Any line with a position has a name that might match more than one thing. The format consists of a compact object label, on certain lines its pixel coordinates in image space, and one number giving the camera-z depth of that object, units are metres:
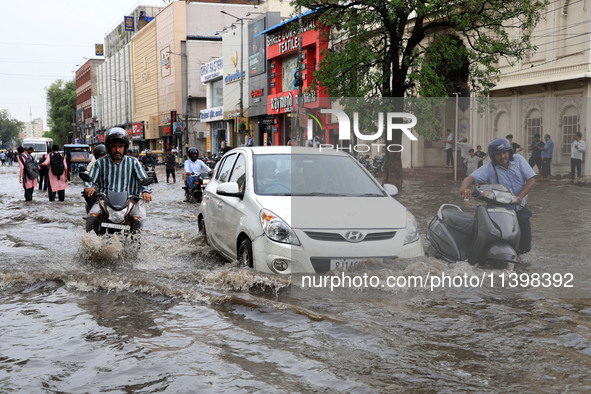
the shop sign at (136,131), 95.69
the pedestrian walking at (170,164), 32.81
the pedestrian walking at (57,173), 20.42
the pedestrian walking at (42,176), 24.38
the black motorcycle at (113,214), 8.59
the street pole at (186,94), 76.81
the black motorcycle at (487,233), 7.84
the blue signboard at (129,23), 106.19
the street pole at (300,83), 37.06
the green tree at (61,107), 156.38
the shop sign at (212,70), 67.06
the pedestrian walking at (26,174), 20.50
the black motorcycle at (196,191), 19.09
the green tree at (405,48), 19.16
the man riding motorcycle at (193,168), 19.48
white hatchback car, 6.88
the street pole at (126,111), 103.82
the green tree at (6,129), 175.73
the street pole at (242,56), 56.99
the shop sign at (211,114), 65.84
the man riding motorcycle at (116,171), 8.62
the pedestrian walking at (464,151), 9.10
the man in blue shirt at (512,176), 8.14
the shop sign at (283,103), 48.69
